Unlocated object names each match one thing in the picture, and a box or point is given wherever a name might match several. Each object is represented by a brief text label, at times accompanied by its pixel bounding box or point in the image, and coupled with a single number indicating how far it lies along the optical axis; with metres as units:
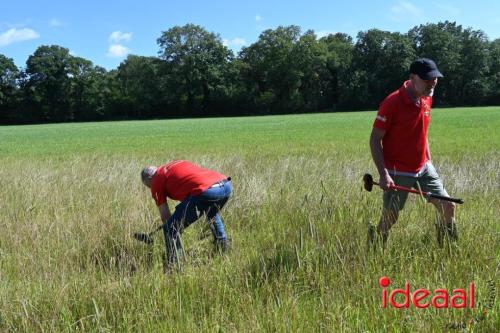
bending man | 4.68
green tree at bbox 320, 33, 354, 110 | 83.06
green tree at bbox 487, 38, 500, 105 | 75.56
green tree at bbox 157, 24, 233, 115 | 86.56
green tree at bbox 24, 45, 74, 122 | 82.81
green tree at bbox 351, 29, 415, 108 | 81.00
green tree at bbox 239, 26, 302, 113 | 83.94
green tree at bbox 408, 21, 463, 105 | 79.12
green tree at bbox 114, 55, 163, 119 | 85.50
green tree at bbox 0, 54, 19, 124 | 81.06
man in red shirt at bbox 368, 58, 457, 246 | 4.32
